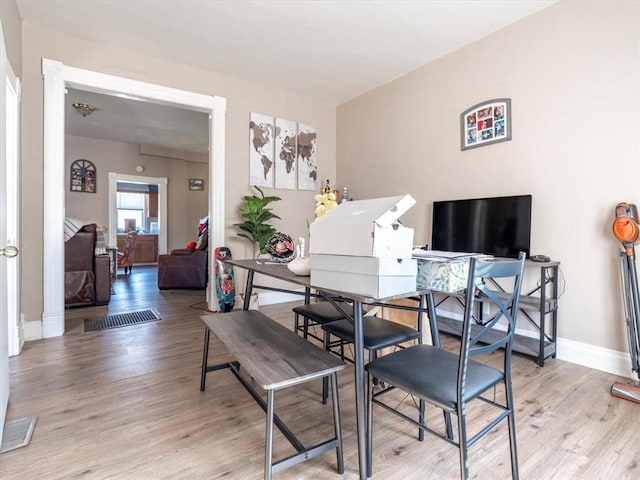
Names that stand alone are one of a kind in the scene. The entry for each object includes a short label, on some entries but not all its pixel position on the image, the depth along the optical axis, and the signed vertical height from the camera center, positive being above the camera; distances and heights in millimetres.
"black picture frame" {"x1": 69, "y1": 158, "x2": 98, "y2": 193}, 6781 +1160
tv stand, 2475 -631
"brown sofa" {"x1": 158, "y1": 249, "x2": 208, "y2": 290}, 5414 -582
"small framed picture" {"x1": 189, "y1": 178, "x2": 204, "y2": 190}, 8320 +1263
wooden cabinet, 8906 -405
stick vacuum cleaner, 2131 -204
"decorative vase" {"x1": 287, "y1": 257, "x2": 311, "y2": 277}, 1606 -151
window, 10117 +703
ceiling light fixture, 4773 +1802
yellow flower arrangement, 1847 +180
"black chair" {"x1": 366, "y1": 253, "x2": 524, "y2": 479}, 1104 -509
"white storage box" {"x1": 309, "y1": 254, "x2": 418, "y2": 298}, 1120 -136
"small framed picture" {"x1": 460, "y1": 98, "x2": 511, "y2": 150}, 3000 +1064
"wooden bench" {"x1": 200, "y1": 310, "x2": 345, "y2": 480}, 1202 -506
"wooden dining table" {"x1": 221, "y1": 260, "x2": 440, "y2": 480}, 1172 -423
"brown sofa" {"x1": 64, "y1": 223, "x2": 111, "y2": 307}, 4020 -487
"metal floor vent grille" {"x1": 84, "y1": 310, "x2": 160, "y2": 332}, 3389 -929
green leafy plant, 4055 +182
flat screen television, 2759 +107
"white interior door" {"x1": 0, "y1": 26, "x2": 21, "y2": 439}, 2559 +244
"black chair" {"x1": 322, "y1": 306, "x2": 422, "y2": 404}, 1677 -511
